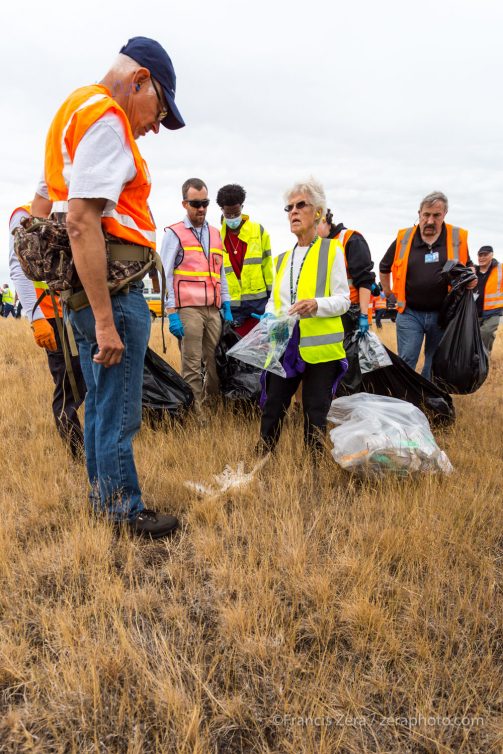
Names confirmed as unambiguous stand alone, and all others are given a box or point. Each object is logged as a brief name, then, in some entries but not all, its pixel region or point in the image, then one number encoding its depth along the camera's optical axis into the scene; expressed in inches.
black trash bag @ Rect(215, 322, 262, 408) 153.3
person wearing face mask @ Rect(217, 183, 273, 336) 171.9
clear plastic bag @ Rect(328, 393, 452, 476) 98.4
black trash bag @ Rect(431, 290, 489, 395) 131.4
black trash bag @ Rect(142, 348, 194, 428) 138.1
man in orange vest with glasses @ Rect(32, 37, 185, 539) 62.9
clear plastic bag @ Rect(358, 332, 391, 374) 132.4
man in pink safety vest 149.7
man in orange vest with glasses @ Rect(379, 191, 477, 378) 144.9
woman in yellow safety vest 103.7
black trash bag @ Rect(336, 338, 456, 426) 138.9
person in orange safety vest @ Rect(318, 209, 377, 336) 141.0
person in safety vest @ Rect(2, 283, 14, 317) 907.2
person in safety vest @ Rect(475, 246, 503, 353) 276.5
